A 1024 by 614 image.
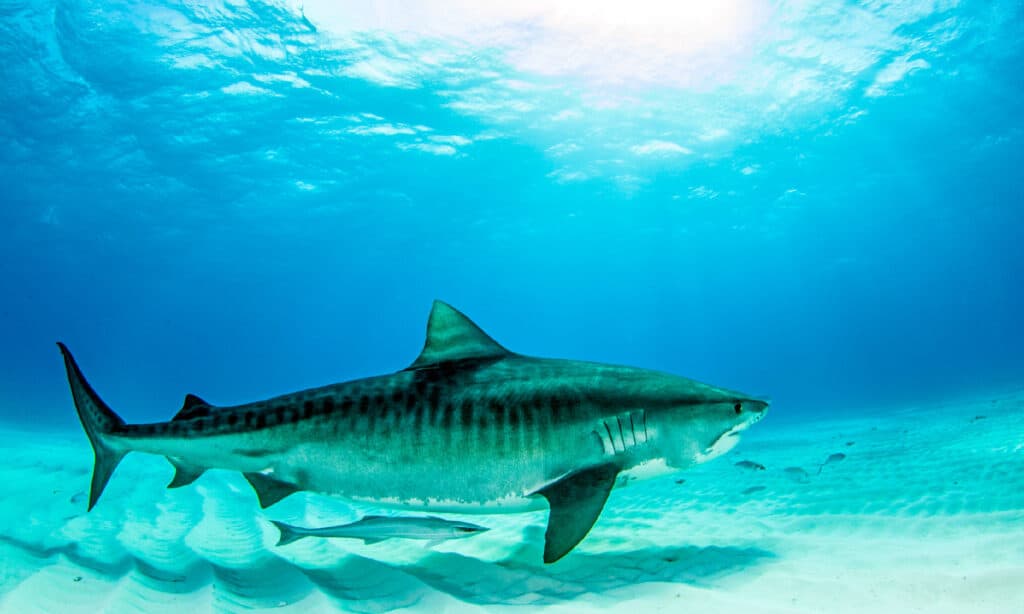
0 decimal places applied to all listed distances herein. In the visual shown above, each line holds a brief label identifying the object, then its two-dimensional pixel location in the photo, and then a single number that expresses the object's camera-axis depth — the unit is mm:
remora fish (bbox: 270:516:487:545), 3377
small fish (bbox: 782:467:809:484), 7215
